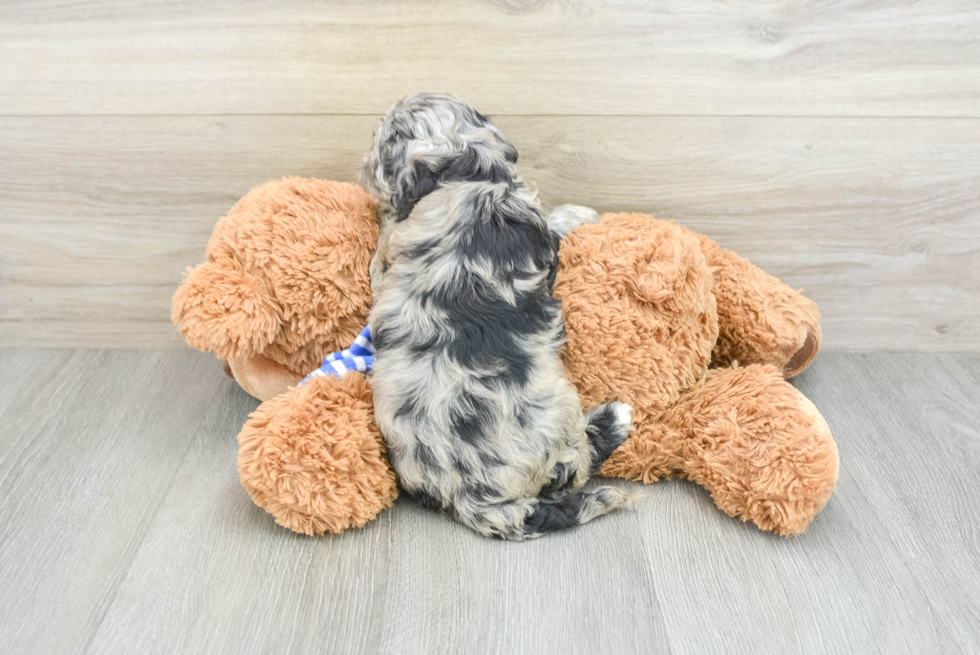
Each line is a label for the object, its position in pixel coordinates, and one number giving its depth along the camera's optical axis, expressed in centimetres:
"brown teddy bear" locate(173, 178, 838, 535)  50
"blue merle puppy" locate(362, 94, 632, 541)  49
